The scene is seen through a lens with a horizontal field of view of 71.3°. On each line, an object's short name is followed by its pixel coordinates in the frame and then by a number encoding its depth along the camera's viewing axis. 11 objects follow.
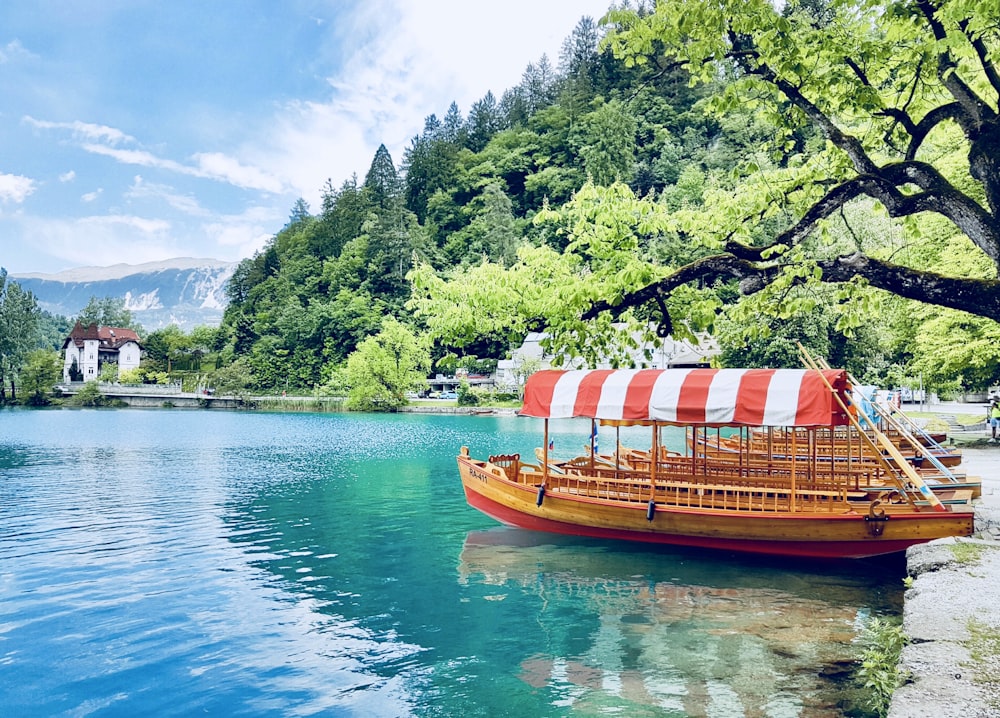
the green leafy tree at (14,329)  82.19
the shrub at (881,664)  7.30
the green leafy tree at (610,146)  94.44
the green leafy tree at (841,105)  7.20
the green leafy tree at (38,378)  82.94
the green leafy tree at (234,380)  83.19
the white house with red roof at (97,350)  112.75
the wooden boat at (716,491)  13.39
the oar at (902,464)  11.73
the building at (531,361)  62.69
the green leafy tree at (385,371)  72.62
